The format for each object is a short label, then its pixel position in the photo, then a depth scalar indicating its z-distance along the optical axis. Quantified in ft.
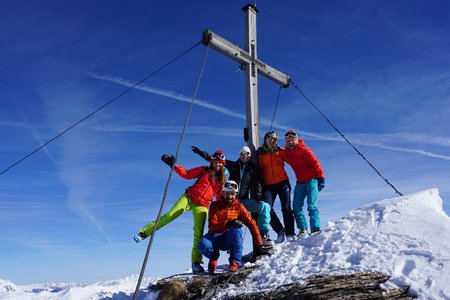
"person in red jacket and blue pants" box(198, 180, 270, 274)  22.41
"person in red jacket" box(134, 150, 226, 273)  24.22
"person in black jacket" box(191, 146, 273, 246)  25.64
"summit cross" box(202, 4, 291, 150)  29.76
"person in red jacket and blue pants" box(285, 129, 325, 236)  25.66
